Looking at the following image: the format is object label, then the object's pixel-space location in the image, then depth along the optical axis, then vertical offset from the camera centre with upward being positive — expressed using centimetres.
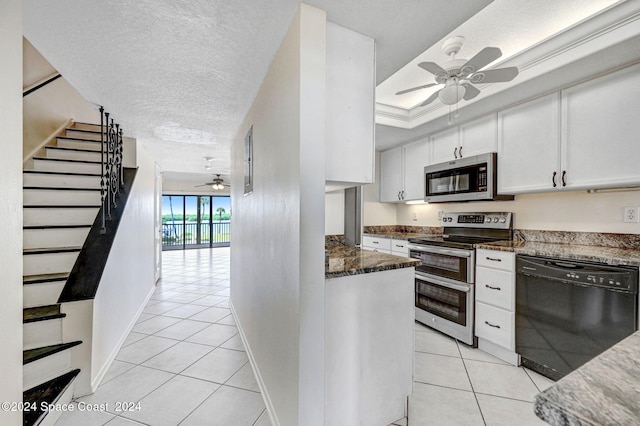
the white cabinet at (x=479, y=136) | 275 +83
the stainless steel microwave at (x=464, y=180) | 273 +36
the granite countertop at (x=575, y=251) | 168 -31
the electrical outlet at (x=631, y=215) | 203 -3
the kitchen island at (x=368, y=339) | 137 -72
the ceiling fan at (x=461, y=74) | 176 +100
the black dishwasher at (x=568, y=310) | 163 -69
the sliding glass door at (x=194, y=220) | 914 -37
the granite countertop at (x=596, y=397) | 37 -29
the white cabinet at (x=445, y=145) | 314 +82
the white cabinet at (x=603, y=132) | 188 +61
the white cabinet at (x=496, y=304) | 219 -81
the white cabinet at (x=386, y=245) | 328 -47
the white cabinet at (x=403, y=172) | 362 +58
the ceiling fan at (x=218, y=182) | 717 +80
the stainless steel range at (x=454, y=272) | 249 -62
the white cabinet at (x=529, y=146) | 229 +61
